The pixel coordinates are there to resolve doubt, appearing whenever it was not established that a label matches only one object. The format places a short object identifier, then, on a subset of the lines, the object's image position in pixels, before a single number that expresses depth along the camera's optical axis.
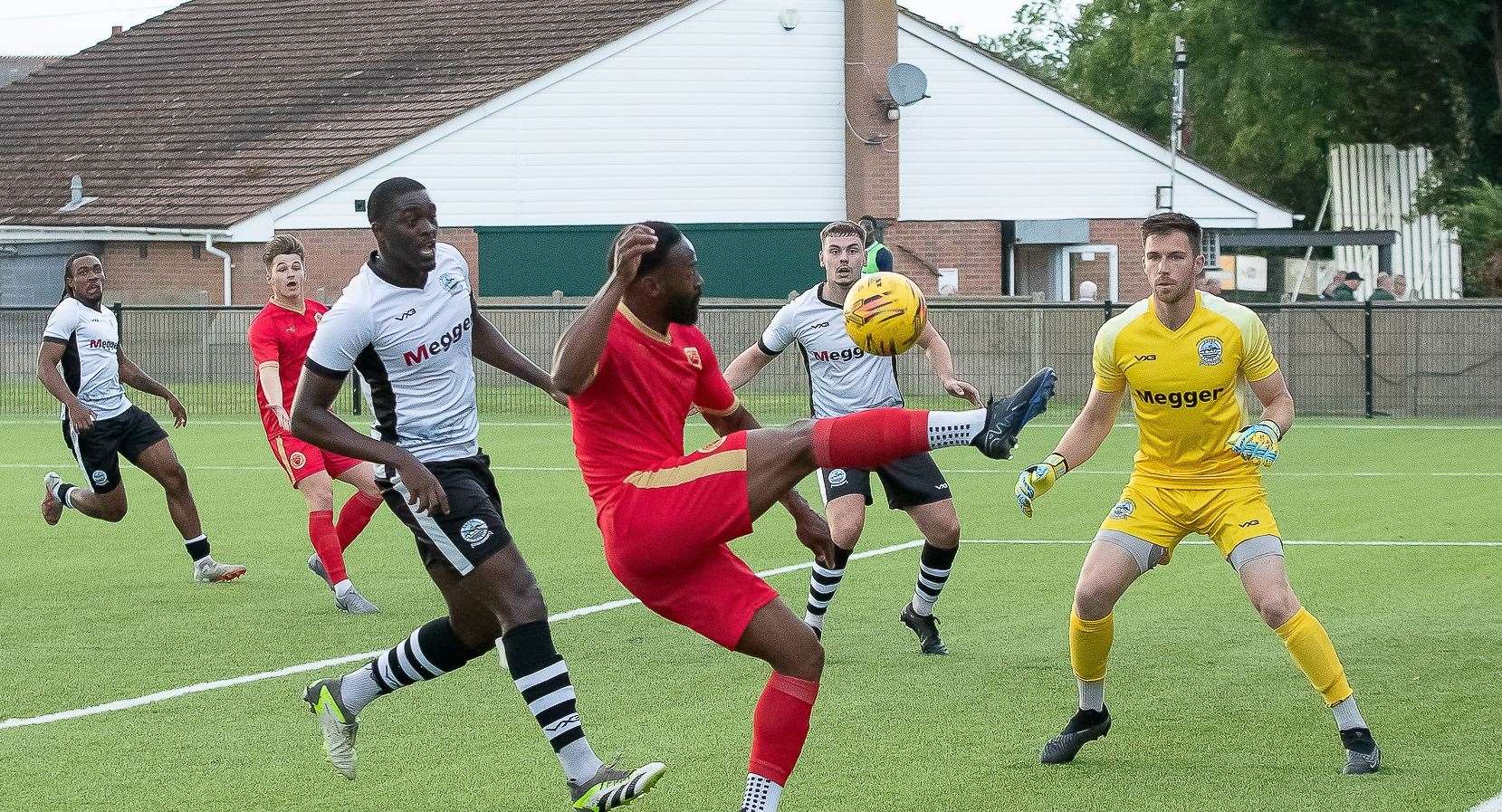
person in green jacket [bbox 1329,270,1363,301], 27.55
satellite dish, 35.44
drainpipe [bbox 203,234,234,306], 34.06
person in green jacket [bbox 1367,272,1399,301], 27.02
